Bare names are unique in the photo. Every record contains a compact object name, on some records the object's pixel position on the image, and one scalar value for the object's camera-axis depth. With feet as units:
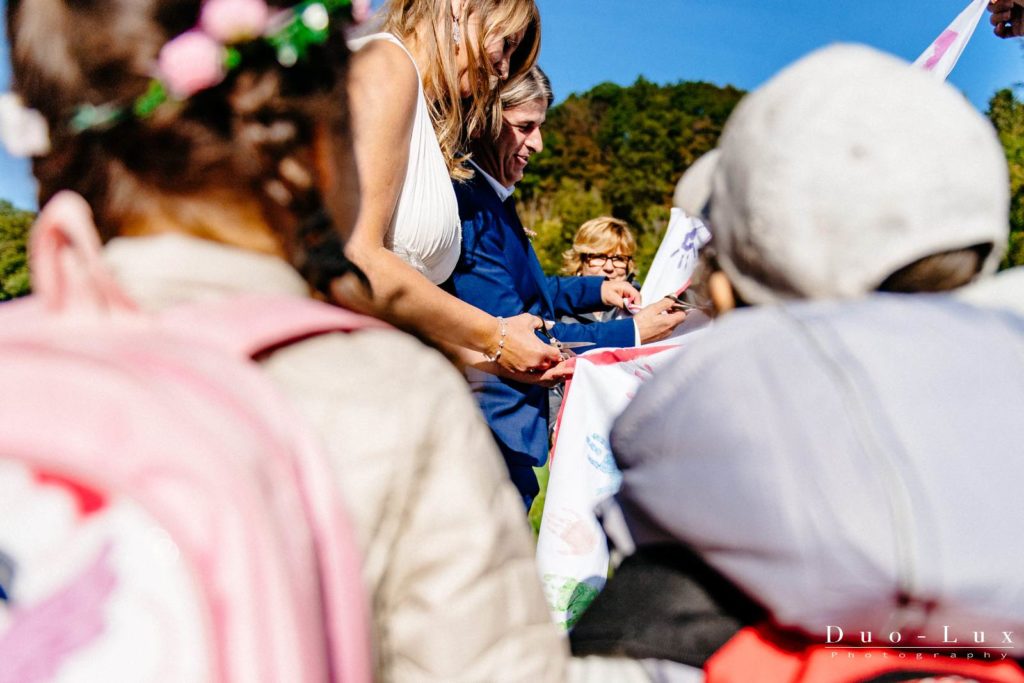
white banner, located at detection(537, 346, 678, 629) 7.75
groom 8.05
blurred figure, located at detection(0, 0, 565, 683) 2.31
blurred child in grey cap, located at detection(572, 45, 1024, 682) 3.02
